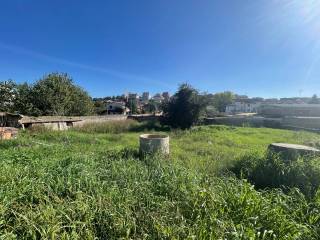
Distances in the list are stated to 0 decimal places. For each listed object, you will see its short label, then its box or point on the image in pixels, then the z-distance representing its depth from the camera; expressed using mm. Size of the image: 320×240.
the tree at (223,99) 64425
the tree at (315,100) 58675
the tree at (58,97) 21567
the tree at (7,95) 21800
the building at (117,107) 45097
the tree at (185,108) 20484
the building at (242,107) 64038
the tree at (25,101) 20641
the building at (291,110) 37688
